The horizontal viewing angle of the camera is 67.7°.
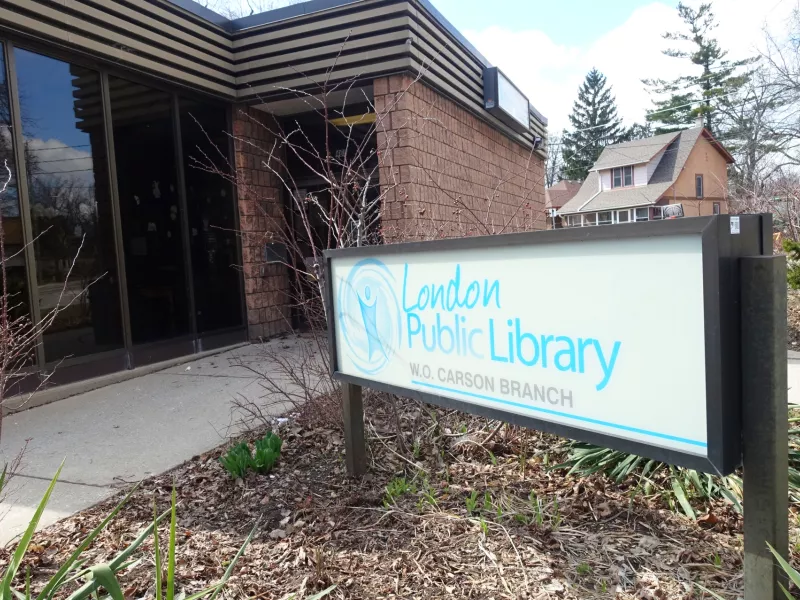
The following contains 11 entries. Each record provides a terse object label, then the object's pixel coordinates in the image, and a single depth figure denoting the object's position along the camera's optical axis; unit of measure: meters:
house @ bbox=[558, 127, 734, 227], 42.56
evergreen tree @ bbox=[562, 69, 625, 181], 65.81
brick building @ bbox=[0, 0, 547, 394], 5.40
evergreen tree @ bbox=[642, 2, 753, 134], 47.84
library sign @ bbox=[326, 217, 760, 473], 1.67
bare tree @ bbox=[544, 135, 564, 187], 64.00
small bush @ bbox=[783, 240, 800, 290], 9.17
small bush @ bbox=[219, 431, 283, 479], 3.27
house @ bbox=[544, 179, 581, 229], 54.83
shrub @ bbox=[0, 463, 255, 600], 1.60
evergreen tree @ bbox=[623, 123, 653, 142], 64.99
